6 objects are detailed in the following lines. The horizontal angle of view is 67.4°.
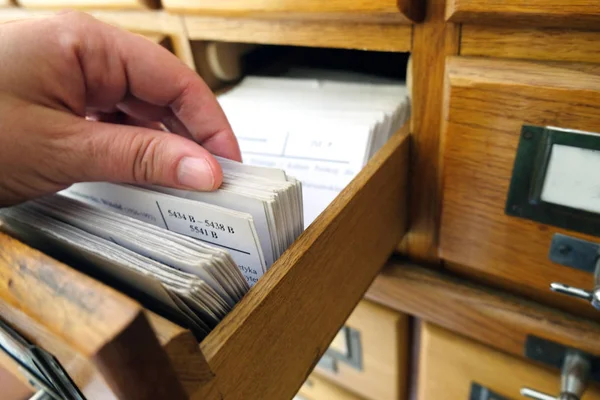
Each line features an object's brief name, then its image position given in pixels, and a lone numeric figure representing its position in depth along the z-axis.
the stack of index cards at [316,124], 0.40
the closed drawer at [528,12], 0.27
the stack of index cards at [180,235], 0.24
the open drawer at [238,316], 0.17
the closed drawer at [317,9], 0.33
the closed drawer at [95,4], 0.48
